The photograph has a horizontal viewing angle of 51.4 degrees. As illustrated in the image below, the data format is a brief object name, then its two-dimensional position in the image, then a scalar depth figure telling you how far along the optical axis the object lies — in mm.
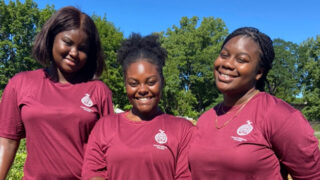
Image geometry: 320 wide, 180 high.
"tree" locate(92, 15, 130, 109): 28344
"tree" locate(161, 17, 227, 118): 44906
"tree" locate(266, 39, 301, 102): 50031
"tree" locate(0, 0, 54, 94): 34594
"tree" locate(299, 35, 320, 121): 35781
